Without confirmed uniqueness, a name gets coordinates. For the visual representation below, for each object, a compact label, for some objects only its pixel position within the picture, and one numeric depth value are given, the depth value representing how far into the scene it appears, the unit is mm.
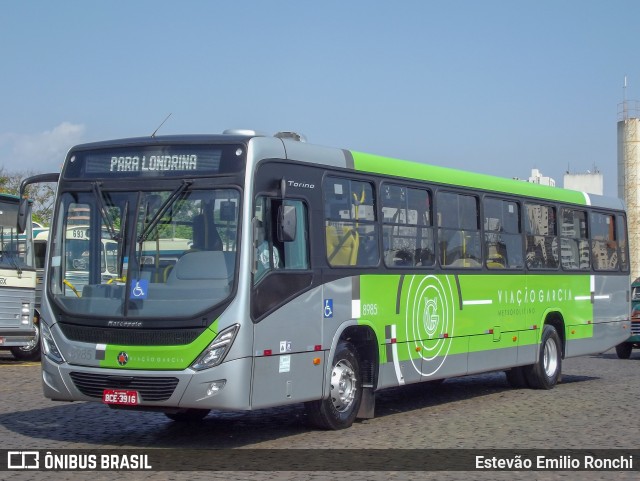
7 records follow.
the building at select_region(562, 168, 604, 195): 83062
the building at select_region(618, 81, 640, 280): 72188
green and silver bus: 10391
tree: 57750
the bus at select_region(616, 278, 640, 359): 27344
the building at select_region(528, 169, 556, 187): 76675
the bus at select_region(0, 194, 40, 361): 21047
